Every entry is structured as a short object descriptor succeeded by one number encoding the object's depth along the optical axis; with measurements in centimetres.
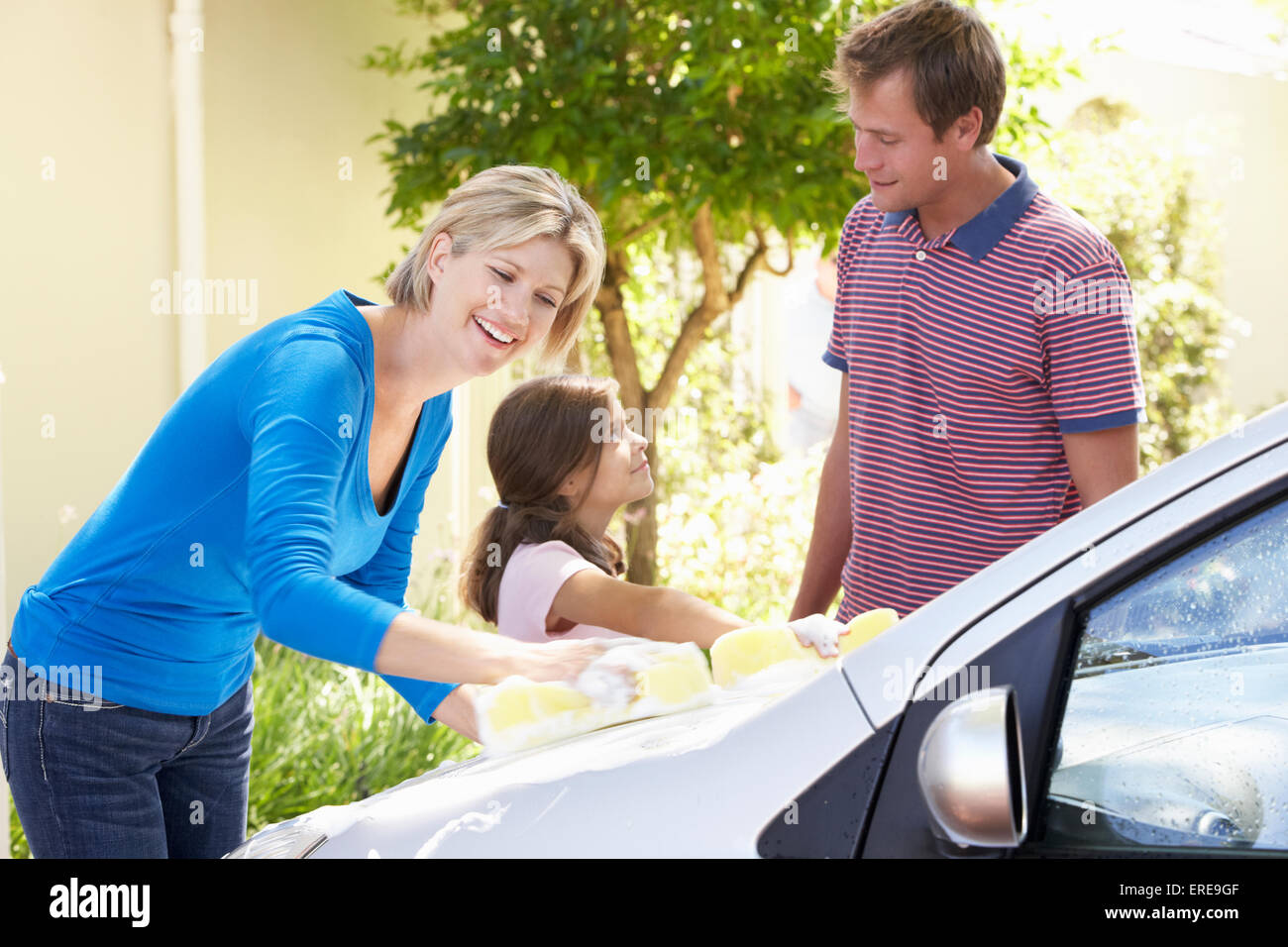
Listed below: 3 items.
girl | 267
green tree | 421
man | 241
